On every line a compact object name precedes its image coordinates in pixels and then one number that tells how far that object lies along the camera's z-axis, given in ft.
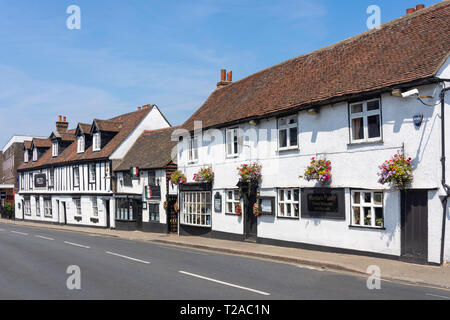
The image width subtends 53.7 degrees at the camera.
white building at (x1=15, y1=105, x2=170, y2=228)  110.93
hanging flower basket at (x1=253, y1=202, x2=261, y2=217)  62.54
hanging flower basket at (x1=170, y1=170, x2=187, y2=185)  80.52
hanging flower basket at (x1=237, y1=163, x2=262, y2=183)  62.34
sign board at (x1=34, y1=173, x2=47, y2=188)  143.13
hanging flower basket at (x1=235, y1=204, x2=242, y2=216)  66.31
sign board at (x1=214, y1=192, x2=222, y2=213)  71.61
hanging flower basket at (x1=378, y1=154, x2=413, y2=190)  42.09
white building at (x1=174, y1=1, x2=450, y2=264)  41.70
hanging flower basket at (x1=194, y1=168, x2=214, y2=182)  72.52
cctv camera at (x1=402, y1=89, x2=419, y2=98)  40.11
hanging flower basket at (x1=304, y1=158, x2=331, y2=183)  50.78
